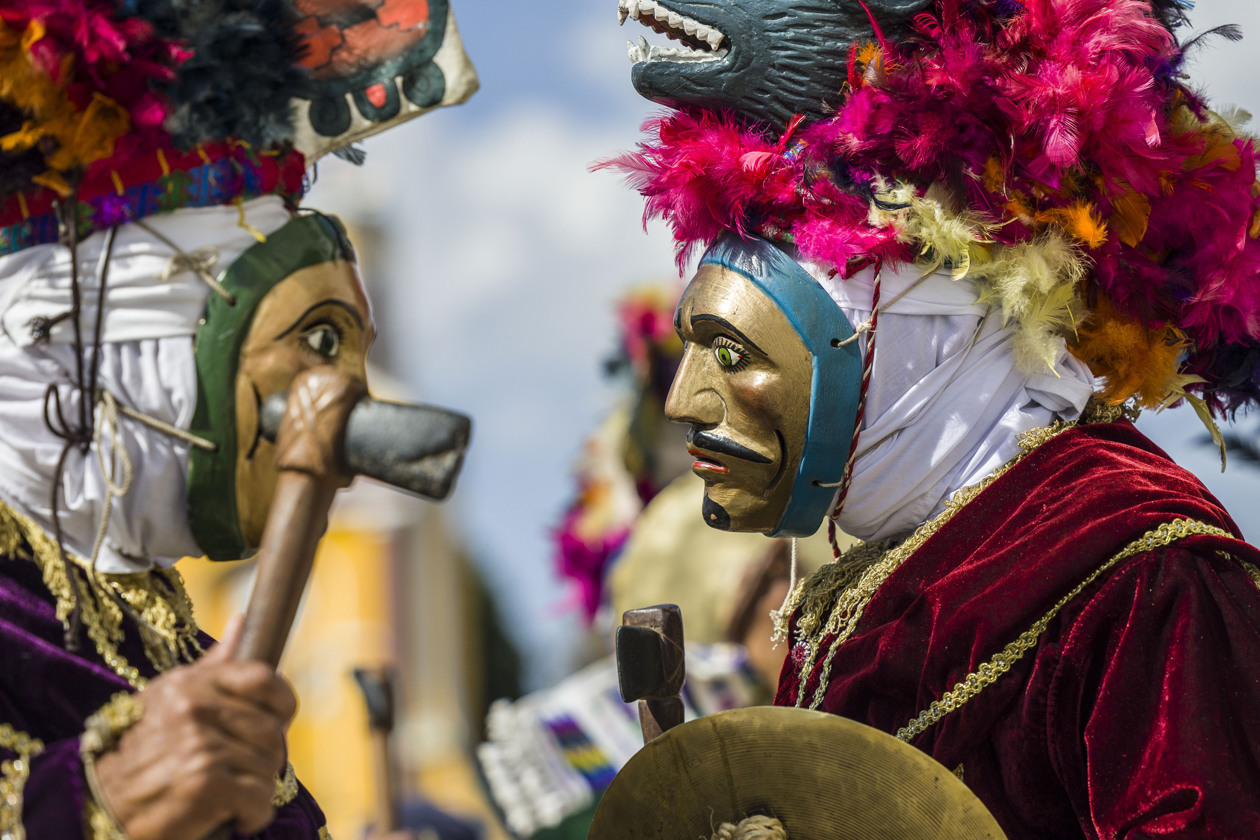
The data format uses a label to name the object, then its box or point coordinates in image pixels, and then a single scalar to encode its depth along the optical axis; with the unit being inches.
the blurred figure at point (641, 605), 219.3
